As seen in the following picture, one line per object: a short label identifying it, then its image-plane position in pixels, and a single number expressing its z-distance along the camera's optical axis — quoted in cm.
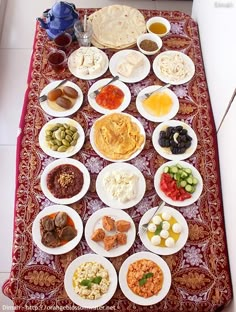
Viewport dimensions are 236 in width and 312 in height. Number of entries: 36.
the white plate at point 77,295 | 139
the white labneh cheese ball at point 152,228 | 152
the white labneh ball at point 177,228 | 152
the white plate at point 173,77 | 192
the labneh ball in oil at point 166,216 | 155
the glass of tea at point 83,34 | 200
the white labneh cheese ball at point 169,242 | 149
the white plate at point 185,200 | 159
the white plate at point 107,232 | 148
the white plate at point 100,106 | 182
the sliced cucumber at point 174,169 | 165
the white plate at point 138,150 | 169
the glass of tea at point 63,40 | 199
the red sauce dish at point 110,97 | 184
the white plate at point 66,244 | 148
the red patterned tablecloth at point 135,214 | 143
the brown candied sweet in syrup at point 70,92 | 183
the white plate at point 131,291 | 140
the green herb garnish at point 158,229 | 153
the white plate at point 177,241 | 150
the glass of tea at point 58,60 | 193
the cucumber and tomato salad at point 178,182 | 160
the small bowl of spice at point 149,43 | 202
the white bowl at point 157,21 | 211
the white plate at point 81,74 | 192
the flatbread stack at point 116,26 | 204
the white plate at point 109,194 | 158
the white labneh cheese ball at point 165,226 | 153
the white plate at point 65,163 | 158
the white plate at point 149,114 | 181
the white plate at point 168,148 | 171
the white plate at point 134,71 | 193
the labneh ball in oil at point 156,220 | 154
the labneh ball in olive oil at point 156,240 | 150
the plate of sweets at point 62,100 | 181
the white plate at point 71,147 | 169
